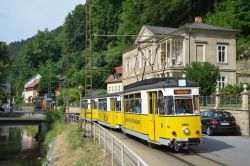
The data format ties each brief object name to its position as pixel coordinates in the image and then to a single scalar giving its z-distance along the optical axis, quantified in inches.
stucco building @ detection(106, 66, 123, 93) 2962.6
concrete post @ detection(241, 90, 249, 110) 1015.6
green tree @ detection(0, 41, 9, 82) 2291.5
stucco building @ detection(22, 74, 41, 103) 5064.0
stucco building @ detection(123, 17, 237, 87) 1782.7
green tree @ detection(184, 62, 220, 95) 1461.4
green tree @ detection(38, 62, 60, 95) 4037.9
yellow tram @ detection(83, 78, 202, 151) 679.1
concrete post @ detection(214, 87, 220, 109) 1194.8
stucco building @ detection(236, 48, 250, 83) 1893.2
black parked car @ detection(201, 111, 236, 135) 1007.6
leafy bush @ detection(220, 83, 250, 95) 1268.5
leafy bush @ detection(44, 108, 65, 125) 2054.6
